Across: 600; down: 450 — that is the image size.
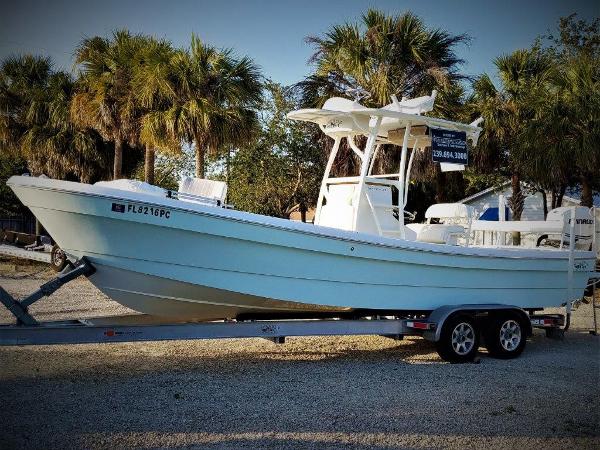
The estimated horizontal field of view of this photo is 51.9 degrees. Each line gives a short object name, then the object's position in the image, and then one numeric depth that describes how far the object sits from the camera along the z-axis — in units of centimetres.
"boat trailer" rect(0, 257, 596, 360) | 598
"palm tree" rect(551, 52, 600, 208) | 1755
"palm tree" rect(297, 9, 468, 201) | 1761
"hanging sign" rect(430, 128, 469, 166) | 818
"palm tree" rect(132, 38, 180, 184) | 1727
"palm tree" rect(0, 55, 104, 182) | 2409
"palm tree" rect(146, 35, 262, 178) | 1708
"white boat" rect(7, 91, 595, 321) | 629
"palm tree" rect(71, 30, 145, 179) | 1966
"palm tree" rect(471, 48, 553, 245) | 2061
